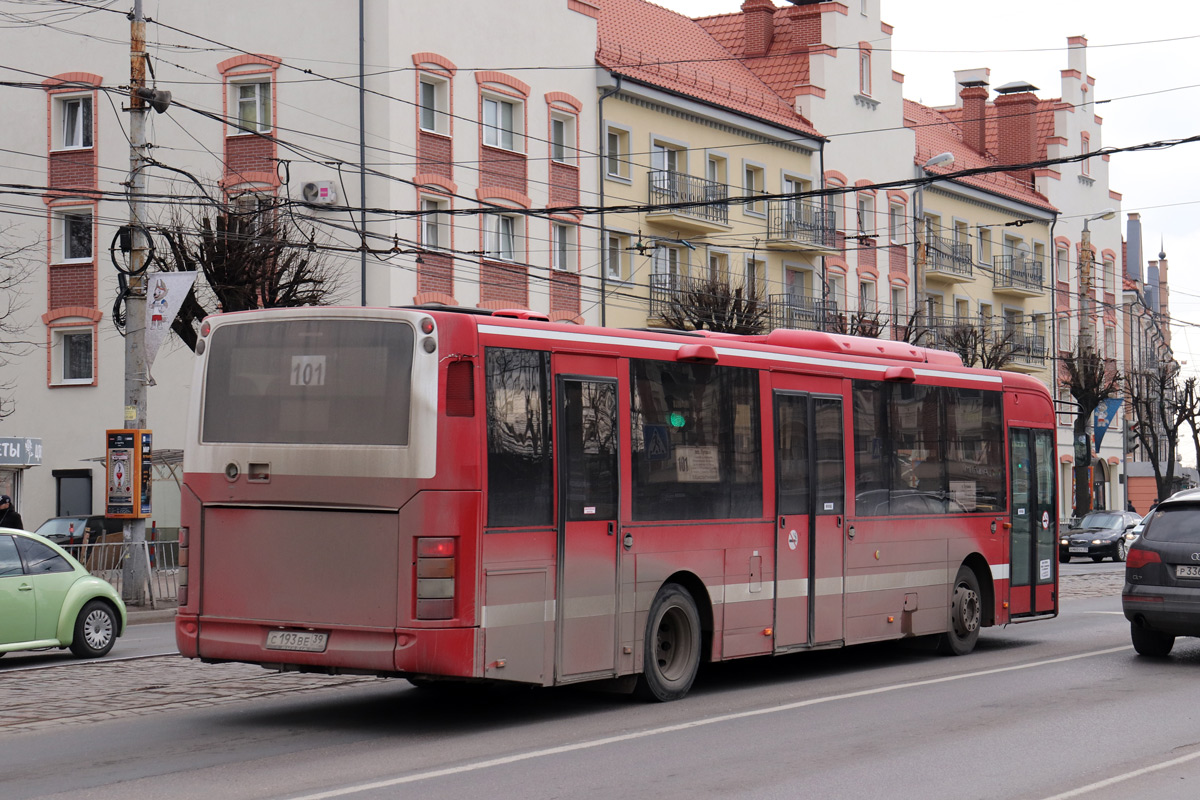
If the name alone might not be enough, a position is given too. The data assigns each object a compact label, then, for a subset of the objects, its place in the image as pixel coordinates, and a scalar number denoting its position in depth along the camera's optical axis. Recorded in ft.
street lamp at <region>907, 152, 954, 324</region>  124.67
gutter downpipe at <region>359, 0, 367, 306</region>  114.11
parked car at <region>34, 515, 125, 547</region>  97.46
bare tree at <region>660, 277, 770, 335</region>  131.64
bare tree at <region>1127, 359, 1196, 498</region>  233.14
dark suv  49.73
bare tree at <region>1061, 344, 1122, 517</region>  173.47
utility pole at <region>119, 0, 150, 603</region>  77.00
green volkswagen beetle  51.49
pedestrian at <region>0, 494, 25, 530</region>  80.18
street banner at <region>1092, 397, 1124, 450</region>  155.12
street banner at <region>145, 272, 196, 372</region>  75.46
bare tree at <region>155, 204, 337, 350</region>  97.96
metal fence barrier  76.13
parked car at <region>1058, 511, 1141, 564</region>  146.82
